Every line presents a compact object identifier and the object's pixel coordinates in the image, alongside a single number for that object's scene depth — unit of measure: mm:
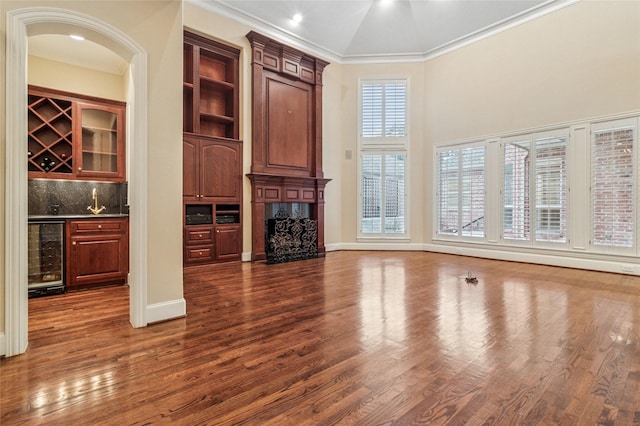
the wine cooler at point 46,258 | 3451
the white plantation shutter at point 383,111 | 7230
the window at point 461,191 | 6297
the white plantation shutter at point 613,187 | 4590
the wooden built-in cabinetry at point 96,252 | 3648
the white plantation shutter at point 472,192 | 6266
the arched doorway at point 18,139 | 2078
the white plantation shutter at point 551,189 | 5227
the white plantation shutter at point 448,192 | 6676
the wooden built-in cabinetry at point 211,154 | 5137
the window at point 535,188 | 5258
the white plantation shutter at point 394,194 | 7203
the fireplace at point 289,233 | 5754
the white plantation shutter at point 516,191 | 5652
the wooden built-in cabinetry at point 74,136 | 4047
